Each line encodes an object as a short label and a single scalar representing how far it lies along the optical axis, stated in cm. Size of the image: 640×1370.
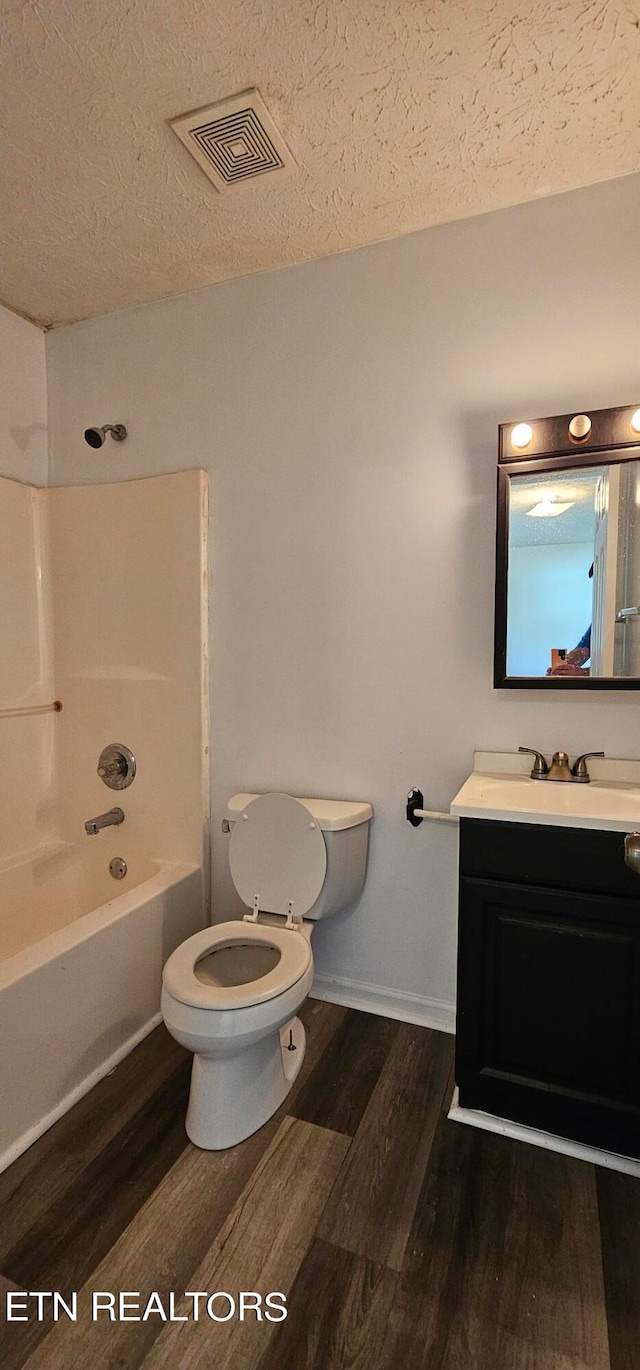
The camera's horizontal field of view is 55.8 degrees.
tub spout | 206
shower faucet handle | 222
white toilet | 137
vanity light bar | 153
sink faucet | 162
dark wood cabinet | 132
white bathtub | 146
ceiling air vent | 134
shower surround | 207
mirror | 158
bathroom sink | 130
